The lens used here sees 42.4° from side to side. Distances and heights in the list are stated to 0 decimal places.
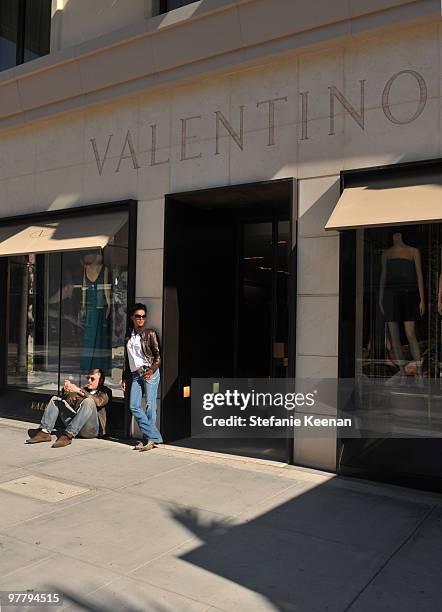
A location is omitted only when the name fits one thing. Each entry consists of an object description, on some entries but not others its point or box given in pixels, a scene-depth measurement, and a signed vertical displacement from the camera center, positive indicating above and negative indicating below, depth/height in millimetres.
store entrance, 7978 +423
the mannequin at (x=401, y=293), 6652 +380
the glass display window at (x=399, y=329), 6547 -50
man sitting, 7965 -1304
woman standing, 7582 -702
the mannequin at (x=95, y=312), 9062 +134
